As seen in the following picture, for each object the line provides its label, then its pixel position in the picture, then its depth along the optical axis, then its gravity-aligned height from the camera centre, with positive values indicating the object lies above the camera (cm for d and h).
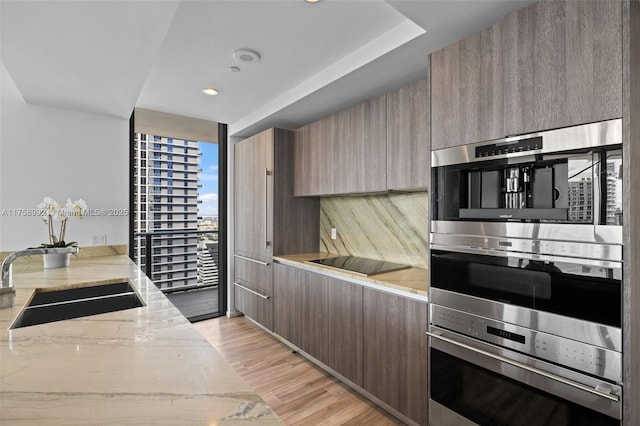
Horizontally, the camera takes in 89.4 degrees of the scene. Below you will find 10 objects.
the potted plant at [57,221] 226 -5
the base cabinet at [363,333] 186 -83
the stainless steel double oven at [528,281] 119 -29
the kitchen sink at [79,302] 162 -48
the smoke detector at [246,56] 214 +108
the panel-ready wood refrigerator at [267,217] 320 -3
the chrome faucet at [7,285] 132 -30
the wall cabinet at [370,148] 212 +52
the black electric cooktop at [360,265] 233 -40
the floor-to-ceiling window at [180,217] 400 -3
